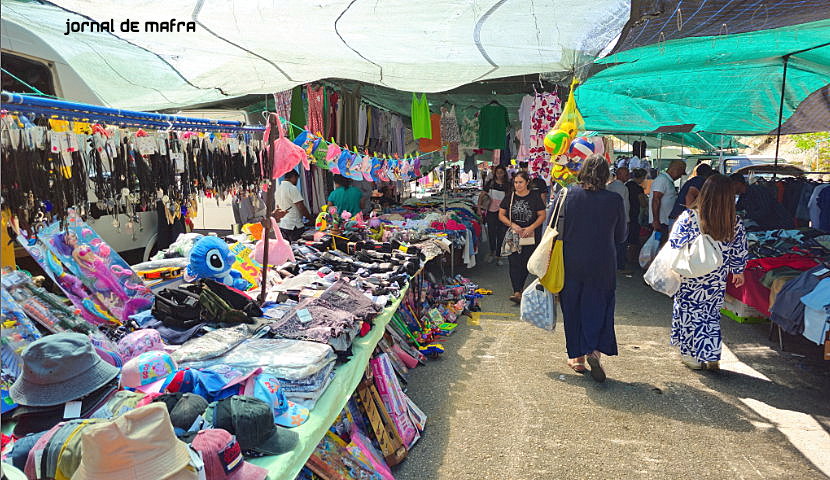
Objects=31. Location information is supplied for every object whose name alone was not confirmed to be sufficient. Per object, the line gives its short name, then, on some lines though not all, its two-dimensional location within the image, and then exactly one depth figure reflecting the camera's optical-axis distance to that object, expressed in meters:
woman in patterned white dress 4.23
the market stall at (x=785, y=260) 4.35
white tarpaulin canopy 2.84
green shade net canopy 5.29
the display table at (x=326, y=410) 1.90
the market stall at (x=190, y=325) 1.90
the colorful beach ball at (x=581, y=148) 5.04
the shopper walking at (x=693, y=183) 7.41
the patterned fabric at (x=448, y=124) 9.75
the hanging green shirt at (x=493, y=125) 9.90
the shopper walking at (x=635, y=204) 9.07
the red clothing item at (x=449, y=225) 7.89
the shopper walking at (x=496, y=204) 9.12
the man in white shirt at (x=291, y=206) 7.36
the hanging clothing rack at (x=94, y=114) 2.01
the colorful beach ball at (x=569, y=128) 5.23
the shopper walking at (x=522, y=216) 6.48
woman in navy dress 4.23
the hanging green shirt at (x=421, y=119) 8.21
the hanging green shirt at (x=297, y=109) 6.91
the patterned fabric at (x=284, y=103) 6.92
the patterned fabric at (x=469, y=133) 10.41
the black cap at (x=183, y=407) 1.81
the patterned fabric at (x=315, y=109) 6.99
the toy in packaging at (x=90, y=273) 3.05
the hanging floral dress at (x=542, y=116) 7.74
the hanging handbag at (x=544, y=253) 4.32
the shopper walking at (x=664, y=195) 8.36
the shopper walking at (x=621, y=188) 7.50
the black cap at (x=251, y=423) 1.87
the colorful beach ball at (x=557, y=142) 5.20
